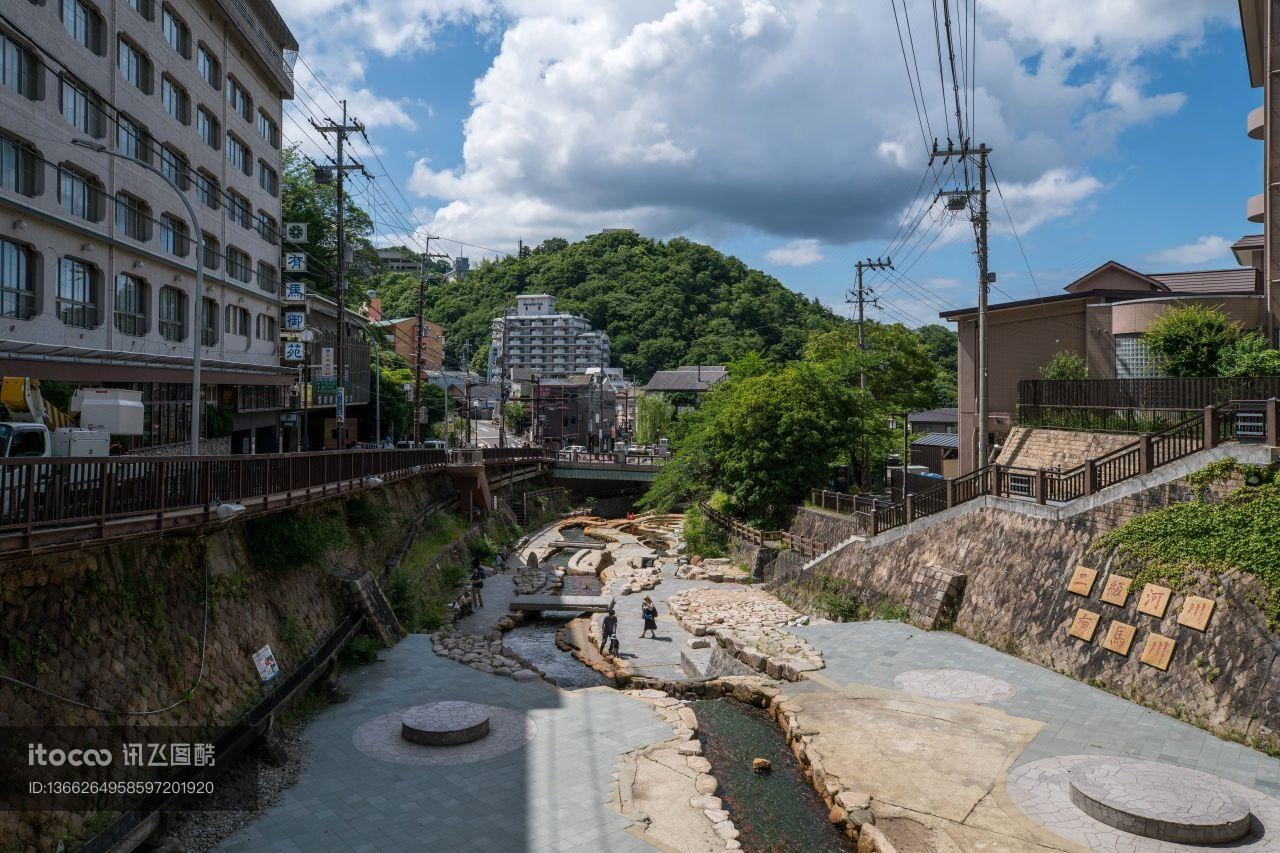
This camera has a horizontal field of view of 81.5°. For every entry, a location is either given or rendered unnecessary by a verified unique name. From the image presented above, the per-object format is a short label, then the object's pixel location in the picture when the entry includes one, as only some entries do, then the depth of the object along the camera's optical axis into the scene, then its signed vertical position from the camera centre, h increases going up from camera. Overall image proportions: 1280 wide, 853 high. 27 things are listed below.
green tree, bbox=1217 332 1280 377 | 20.09 +2.02
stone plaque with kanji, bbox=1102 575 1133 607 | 16.11 -3.51
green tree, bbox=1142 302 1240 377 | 22.42 +2.79
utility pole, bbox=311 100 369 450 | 26.47 +6.47
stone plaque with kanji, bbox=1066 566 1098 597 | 17.00 -3.48
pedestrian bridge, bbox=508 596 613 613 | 29.31 -6.87
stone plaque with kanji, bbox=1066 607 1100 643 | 16.52 -4.39
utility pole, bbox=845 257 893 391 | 42.94 +8.41
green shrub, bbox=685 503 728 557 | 38.16 -5.71
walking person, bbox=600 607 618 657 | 23.27 -6.59
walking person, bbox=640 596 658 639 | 24.86 -6.33
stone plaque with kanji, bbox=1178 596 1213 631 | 14.25 -3.54
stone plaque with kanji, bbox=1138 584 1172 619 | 15.17 -3.53
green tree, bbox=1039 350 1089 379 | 26.70 +2.24
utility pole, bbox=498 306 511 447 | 59.90 +1.59
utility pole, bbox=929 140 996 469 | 25.67 +6.66
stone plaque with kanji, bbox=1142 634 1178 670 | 14.75 -4.44
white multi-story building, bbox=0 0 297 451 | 20.67 +8.28
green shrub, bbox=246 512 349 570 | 17.05 -2.65
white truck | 13.23 +0.21
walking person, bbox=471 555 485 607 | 29.84 -6.32
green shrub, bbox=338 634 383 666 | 18.91 -5.75
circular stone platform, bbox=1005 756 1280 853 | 10.20 -5.72
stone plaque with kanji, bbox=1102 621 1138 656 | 15.65 -4.43
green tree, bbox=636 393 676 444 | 77.50 +1.38
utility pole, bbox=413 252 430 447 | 36.47 +2.75
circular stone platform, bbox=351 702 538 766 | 13.73 -6.05
